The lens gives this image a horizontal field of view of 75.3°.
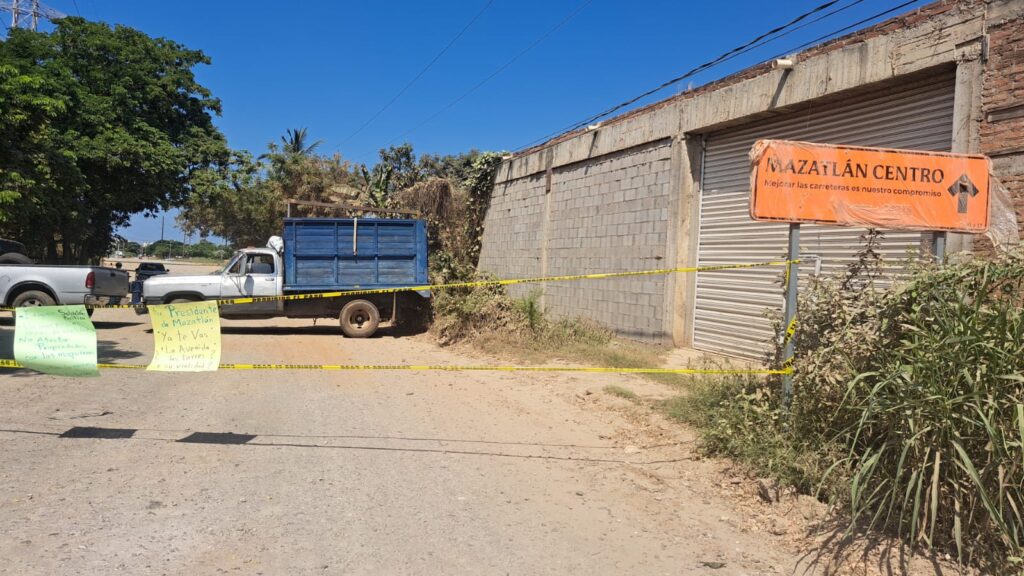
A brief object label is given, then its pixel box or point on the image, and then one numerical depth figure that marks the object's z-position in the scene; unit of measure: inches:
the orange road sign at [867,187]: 199.9
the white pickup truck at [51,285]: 516.1
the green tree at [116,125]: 769.6
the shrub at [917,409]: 139.3
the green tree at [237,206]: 934.4
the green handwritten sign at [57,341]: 226.7
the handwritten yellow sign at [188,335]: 236.4
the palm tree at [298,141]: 1695.9
